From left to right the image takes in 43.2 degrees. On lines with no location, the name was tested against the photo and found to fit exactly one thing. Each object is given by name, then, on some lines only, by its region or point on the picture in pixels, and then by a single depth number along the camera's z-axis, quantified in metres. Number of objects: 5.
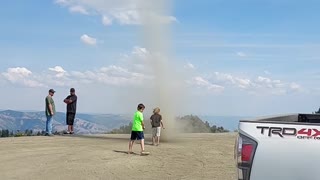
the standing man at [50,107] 15.57
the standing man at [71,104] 16.17
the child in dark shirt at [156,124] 13.71
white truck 2.69
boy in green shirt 12.01
